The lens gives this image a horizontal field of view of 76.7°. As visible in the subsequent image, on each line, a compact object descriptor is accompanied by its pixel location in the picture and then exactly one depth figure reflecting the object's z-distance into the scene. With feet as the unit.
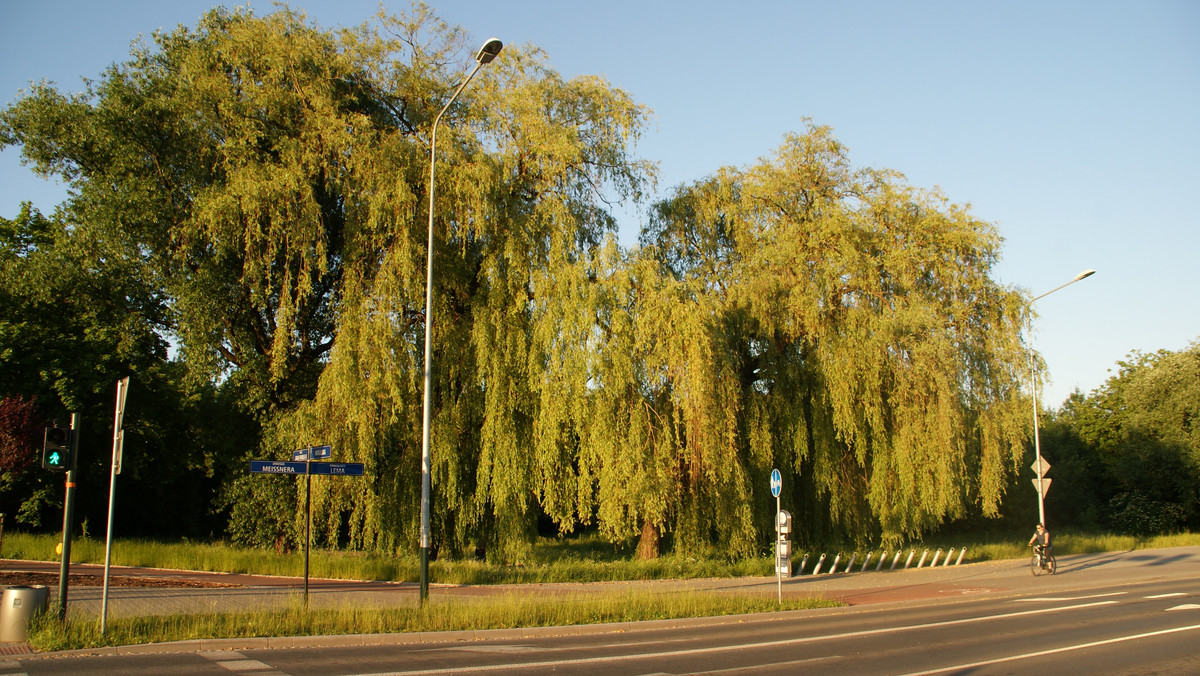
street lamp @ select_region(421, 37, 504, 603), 43.42
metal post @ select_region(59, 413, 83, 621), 33.63
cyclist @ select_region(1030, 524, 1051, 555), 73.31
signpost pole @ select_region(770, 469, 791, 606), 49.32
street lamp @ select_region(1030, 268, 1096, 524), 80.23
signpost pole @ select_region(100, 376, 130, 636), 34.94
